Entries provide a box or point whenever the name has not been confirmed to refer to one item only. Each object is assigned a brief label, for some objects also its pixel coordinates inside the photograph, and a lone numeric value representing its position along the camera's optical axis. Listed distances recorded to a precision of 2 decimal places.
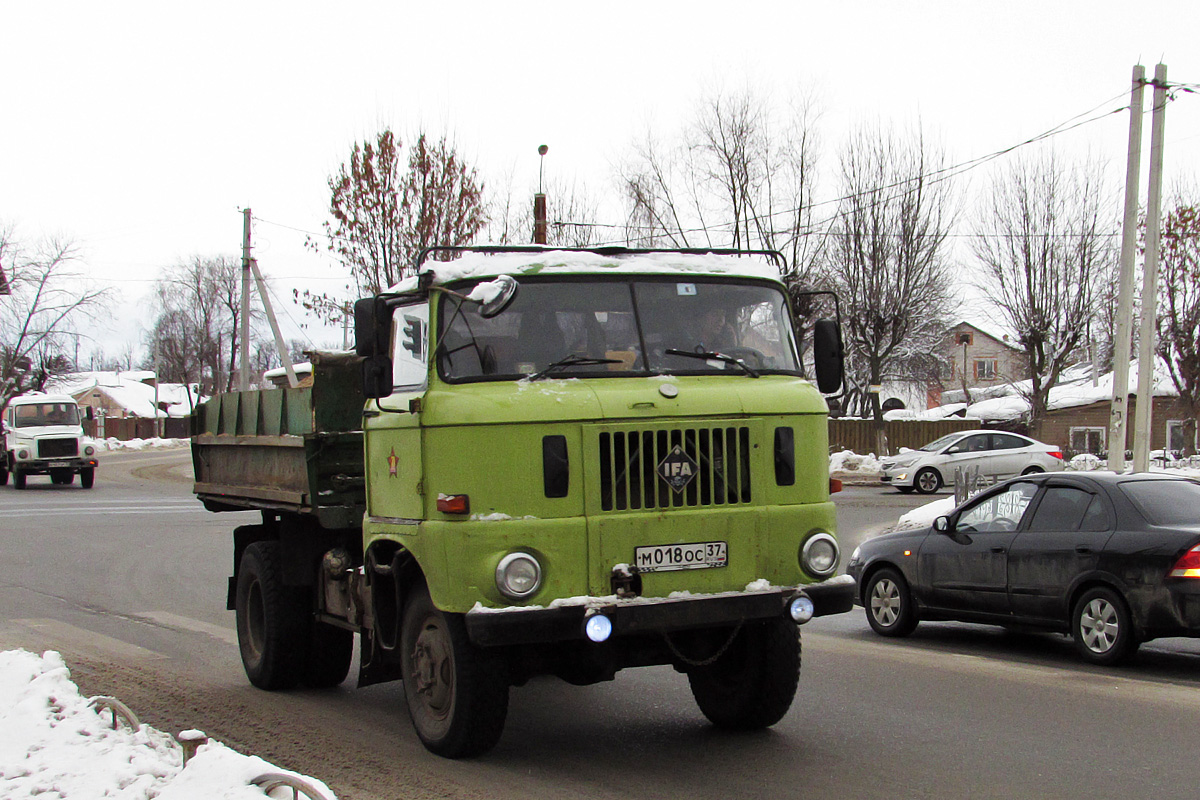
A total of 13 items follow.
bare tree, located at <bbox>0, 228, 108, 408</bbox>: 58.69
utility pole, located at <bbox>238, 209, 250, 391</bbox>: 41.16
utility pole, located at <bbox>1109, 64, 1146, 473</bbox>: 17.84
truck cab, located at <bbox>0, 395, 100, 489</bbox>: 32.75
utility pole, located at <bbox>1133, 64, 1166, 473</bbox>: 18.06
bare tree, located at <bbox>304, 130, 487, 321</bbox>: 29.27
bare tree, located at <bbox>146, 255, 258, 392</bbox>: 90.94
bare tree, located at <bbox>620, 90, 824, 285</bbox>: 36.69
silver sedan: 28.14
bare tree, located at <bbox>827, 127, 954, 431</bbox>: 37.16
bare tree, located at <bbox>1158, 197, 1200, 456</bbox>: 36.50
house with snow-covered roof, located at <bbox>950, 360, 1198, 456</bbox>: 48.69
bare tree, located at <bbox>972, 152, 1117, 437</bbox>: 38.19
